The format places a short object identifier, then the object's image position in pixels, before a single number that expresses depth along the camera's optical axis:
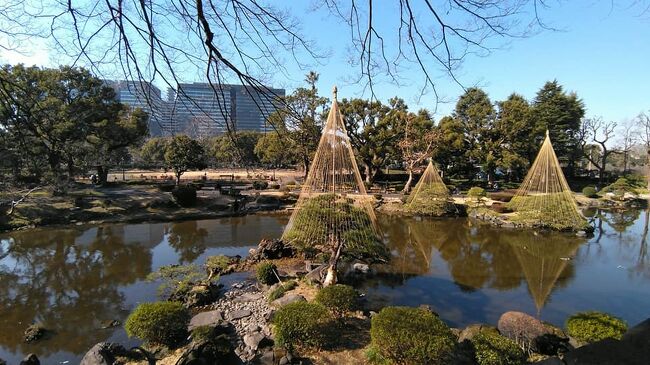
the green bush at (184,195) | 20.17
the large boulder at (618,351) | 1.39
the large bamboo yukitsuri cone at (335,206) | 8.64
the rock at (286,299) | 7.54
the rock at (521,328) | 5.75
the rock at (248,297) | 8.23
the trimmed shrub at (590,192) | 25.38
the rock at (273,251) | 11.27
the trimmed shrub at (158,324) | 5.87
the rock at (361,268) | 10.31
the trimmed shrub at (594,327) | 5.38
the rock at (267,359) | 5.17
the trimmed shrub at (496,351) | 4.82
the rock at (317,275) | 8.81
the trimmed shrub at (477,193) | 20.38
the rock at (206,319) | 6.79
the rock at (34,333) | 6.77
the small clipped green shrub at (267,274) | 9.12
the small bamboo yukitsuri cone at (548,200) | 15.46
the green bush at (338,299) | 6.43
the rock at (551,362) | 1.78
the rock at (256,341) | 5.89
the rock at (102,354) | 5.16
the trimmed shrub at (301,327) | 5.45
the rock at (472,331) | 5.84
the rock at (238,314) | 7.22
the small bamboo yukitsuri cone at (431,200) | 19.44
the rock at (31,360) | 5.57
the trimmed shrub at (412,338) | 4.64
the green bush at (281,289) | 8.05
